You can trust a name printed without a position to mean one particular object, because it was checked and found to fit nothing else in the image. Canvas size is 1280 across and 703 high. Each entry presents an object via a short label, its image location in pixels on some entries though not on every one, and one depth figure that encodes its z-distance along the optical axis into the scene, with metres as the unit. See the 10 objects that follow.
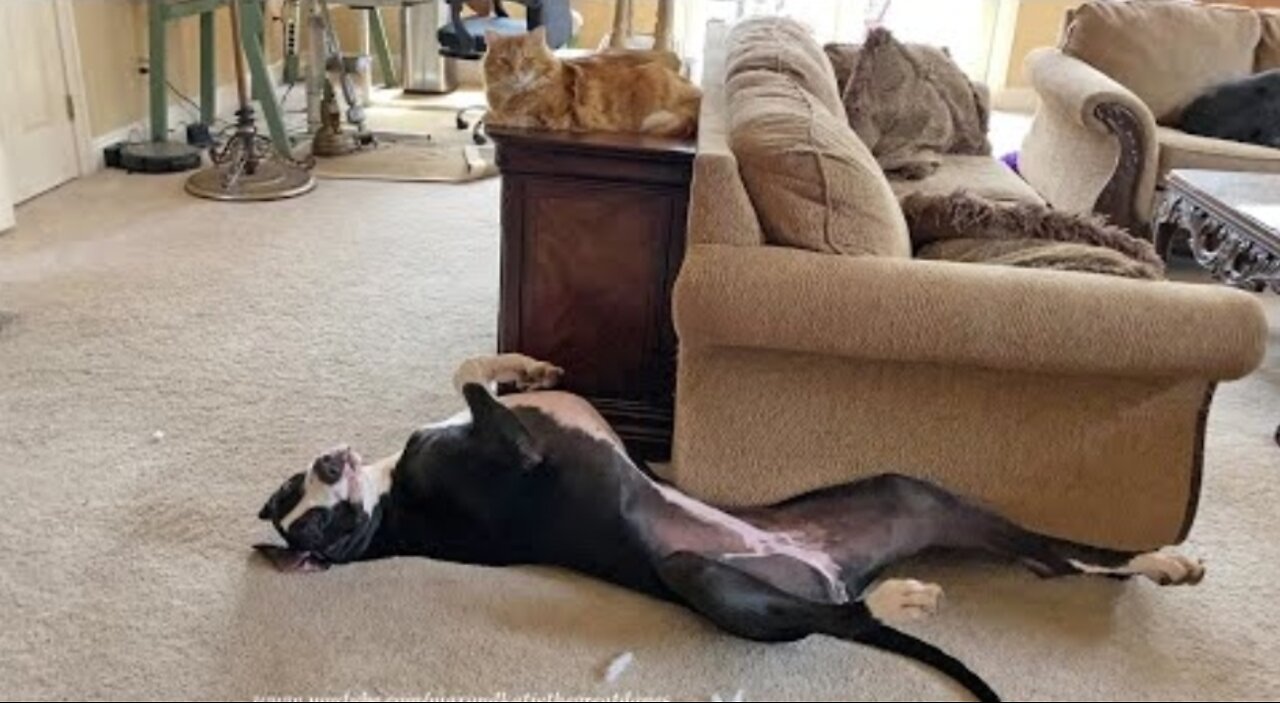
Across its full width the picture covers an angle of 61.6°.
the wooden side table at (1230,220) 2.62
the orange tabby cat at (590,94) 2.18
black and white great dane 1.72
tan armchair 3.29
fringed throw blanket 1.90
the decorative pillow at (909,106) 3.08
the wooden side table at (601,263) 2.06
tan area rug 4.30
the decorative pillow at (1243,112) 3.50
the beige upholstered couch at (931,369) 1.64
